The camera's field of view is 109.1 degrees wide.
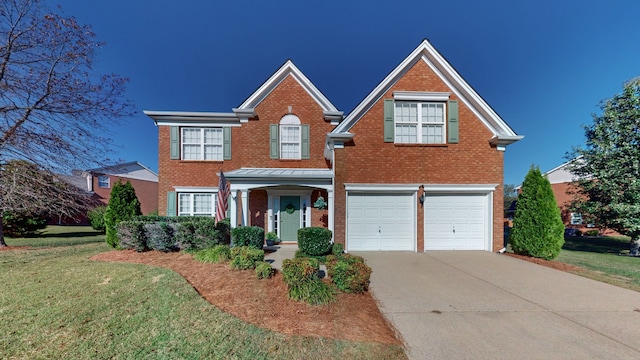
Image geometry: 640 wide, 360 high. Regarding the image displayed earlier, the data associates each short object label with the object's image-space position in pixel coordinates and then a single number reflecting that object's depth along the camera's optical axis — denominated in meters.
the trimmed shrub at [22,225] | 11.98
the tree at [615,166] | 10.76
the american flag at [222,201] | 8.12
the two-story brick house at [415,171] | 8.91
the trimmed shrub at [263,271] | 5.17
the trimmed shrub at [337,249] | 7.34
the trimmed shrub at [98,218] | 15.25
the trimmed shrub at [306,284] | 4.31
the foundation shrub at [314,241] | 7.23
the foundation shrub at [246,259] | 5.61
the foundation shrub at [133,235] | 7.43
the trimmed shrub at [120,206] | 8.95
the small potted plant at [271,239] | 10.19
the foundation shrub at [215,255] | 6.25
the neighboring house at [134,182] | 23.48
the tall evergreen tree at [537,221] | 7.79
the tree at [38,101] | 8.14
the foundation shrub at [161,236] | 7.38
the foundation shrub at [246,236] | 7.68
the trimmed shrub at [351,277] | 4.72
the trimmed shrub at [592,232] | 19.66
